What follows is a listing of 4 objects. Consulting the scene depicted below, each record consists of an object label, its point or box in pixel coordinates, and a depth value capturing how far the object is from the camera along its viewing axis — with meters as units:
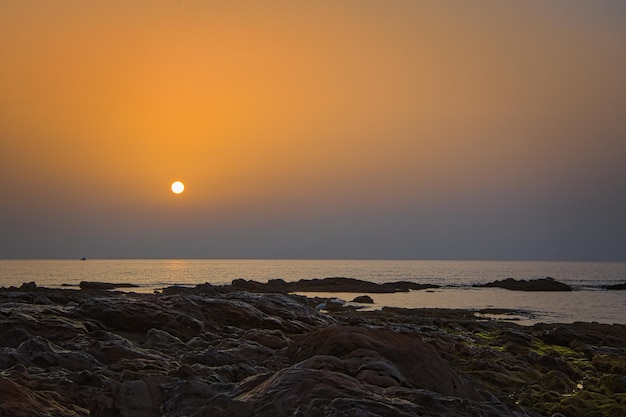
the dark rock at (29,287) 54.11
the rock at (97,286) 82.38
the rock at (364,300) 63.90
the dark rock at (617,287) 114.25
